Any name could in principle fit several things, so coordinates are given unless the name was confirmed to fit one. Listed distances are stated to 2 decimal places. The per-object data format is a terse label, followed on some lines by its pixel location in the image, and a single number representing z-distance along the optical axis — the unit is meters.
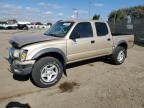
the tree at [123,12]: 30.27
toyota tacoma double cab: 2.86
